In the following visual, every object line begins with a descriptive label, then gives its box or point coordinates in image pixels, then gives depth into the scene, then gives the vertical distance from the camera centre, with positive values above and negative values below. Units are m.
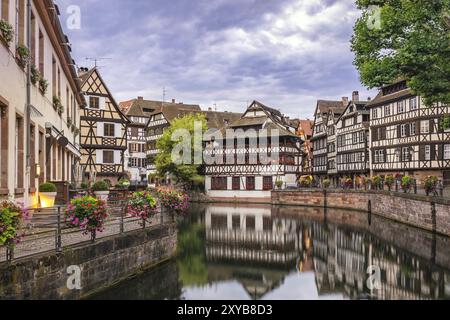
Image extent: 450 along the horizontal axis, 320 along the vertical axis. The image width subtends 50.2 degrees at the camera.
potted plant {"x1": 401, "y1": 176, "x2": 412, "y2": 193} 32.62 -0.72
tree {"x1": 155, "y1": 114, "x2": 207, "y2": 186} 58.72 +3.30
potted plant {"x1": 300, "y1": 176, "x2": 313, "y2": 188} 55.25 -1.07
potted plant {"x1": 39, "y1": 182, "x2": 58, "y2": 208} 15.91 -0.57
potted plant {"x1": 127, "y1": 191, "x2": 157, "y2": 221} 14.66 -0.91
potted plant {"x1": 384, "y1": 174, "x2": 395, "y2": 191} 37.66 -0.66
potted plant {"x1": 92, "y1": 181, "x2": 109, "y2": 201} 19.89 -0.54
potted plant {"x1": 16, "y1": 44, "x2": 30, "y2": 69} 13.11 +3.41
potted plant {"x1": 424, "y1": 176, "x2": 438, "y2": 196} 27.17 -0.67
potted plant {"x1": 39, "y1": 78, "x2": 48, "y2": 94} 16.53 +3.22
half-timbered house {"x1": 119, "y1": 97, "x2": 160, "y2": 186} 75.88 +5.72
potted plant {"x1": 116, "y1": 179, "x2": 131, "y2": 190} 26.31 -0.55
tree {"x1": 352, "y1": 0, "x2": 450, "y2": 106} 19.34 +5.42
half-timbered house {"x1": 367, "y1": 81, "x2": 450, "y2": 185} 43.72 +3.56
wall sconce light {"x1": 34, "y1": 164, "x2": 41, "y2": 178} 15.43 +0.24
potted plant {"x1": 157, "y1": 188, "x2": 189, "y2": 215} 17.48 -0.91
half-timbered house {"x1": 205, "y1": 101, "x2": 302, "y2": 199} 57.78 +2.22
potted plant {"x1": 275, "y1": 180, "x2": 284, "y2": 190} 55.75 -1.15
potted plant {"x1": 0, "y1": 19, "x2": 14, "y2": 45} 11.44 +3.52
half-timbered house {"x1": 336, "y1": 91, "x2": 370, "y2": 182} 54.47 +3.92
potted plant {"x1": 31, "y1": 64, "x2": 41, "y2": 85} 14.82 +3.20
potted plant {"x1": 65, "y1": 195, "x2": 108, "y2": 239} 10.99 -0.86
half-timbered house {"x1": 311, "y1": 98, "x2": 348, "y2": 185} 63.31 +5.10
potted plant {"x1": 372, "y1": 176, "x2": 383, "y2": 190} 40.84 -0.78
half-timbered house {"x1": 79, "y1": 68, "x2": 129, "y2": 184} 42.75 +4.06
